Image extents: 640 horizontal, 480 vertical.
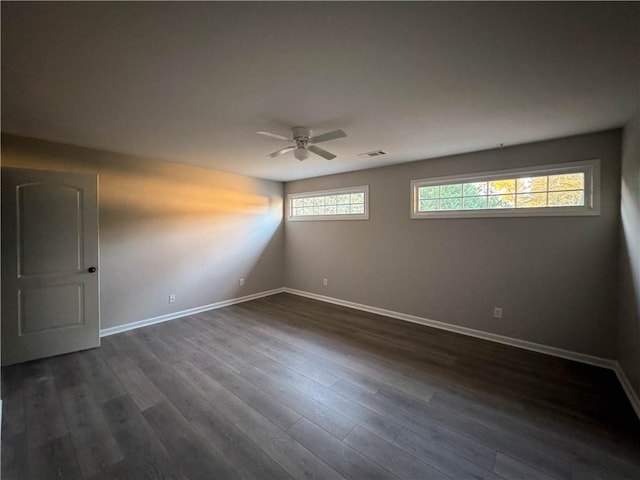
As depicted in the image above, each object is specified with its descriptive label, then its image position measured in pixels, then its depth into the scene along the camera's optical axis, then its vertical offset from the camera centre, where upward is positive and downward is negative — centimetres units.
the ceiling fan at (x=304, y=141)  249 +95
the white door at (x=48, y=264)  273 -31
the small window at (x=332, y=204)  464 +63
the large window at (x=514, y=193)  287 +55
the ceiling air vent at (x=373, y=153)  350 +114
